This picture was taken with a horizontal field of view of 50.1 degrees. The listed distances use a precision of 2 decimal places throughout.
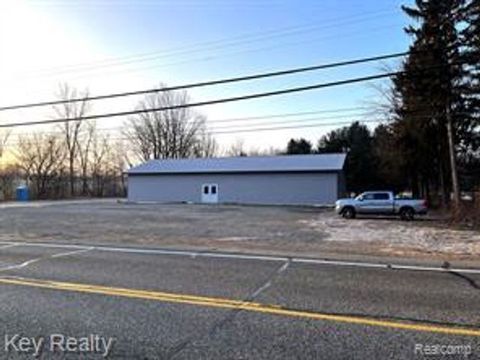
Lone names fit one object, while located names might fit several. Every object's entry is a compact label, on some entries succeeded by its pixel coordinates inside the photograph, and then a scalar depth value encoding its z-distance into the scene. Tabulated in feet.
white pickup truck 100.48
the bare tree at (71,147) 249.14
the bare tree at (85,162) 259.60
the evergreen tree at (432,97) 104.37
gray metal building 149.89
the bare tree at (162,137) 255.70
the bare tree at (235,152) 301.69
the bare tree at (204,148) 268.41
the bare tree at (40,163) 232.73
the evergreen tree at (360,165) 200.03
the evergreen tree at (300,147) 229.86
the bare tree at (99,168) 266.16
